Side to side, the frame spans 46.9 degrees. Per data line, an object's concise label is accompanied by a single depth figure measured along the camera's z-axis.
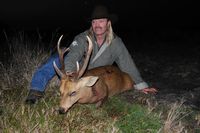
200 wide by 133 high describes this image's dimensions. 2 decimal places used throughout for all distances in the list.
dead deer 2.80
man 3.12
